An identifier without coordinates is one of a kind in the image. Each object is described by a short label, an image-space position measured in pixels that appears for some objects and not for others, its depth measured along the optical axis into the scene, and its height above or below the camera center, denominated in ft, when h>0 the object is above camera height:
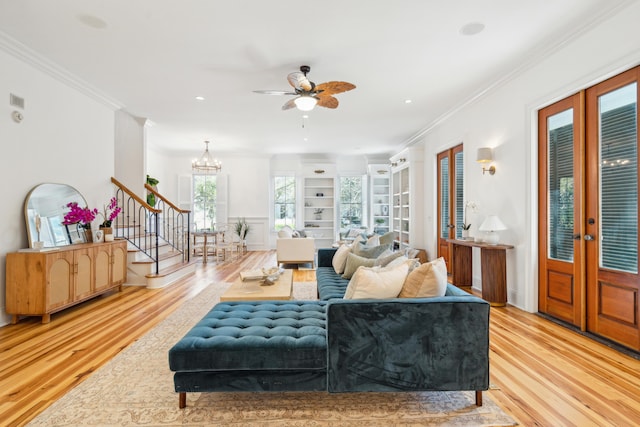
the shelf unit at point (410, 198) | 23.56 +1.15
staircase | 17.47 -2.52
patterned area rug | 6.07 -3.88
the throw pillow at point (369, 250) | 12.48 -1.46
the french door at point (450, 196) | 18.75 +1.03
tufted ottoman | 6.04 -2.79
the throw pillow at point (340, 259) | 13.19 -1.87
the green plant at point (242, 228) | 31.09 -1.45
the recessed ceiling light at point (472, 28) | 9.98 +5.79
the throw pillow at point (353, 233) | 27.08 -1.66
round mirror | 12.42 +0.01
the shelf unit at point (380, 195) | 31.76 +1.72
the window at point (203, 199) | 32.60 +1.41
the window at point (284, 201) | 33.81 +1.25
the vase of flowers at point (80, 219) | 13.66 -0.24
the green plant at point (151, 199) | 24.21 +1.06
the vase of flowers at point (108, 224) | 15.66 -0.53
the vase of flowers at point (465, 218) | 16.32 -0.28
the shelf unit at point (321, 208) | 33.42 +0.41
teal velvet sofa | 6.09 -2.67
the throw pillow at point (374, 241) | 14.30 -1.25
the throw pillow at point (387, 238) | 14.69 -1.17
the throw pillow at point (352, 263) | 11.75 -1.84
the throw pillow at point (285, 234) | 22.66 -1.46
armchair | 22.09 -2.51
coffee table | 9.94 -2.52
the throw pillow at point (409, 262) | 7.78 -1.24
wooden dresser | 11.29 -2.45
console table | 13.41 -2.48
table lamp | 13.62 -0.59
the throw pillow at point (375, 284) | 6.75 -1.50
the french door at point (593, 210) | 9.13 +0.09
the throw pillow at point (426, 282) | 6.82 -1.47
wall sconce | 14.91 +2.60
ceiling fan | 11.95 +4.71
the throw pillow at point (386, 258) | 9.99 -1.43
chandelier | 26.34 +4.08
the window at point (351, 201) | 33.63 +1.24
